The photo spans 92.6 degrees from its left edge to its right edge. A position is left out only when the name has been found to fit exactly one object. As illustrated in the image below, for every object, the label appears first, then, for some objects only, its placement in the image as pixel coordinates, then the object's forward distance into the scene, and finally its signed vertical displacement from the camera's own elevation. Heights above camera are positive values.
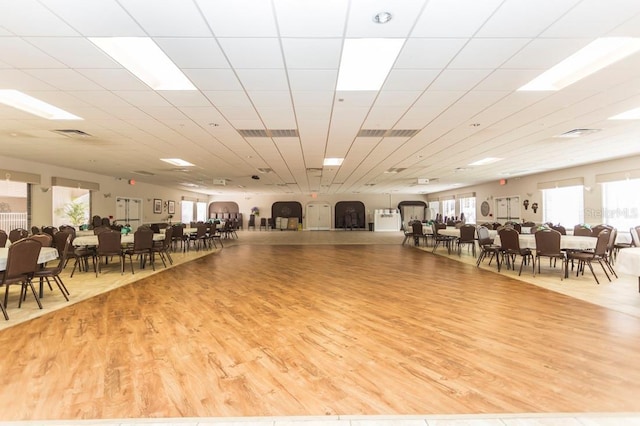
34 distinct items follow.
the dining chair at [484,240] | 7.52 -0.75
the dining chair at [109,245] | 6.32 -0.62
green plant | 10.71 +0.12
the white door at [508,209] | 13.96 +0.09
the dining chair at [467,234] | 9.05 -0.67
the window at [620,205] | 8.79 +0.14
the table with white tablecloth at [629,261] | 4.25 -0.74
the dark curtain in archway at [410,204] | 23.73 +0.63
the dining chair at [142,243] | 6.68 -0.64
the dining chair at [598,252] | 5.88 -0.83
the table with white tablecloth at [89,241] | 6.69 -0.57
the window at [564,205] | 10.74 +0.19
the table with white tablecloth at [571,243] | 6.07 -0.66
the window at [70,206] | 10.41 +0.35
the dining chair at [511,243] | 6.58 -0.70
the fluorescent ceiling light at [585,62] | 3.08 +1.68
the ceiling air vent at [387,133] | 5.97 +1.60
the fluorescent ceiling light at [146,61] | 2.97 +1.69
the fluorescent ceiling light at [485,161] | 9.12 +1.56
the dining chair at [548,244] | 6.03 -0.67
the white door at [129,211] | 13.45 +0.18
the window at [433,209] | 22.95 +0.21
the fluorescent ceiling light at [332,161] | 9.04 +1.58
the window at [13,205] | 8.69 +0.33
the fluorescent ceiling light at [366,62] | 3.00 +1.67
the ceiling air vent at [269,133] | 5.94 +1.61
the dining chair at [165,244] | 7.40 -0.73
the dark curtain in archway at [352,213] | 24.02 -0.03
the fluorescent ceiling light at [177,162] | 8.90 +1.61
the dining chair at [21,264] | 3.89 -0.64
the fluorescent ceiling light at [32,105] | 4.26 +1.67
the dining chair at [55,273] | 4.35 -0.83
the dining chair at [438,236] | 10.40 -0.85
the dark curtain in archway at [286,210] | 24.14 +0.27
